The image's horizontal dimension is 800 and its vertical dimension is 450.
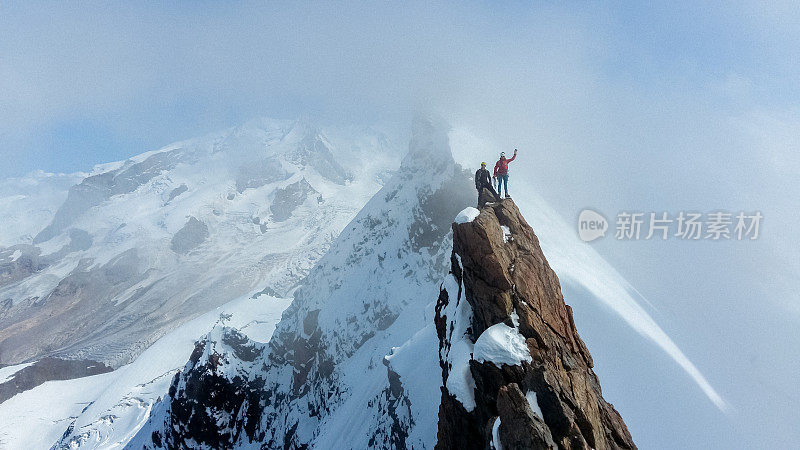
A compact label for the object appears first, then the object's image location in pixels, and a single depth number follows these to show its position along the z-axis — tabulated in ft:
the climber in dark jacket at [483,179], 74.19
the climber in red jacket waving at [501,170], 71.72
